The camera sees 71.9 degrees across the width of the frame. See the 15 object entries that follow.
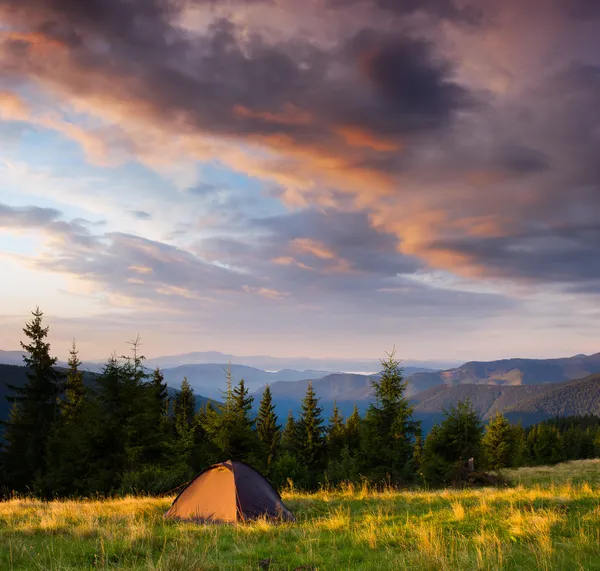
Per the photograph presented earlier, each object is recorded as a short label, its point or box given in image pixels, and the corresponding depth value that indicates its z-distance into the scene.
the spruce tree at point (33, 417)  35.47
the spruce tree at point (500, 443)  66.00
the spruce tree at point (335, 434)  63.17
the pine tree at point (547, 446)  87.40
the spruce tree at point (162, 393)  43.82
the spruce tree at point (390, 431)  32.91
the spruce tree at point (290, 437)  63.72
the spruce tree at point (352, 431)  66.03
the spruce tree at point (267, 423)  62.99
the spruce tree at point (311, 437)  60.94
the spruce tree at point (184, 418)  32.12
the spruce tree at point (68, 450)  29.73
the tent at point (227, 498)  11.45
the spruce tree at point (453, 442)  38.94
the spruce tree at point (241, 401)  43.20
